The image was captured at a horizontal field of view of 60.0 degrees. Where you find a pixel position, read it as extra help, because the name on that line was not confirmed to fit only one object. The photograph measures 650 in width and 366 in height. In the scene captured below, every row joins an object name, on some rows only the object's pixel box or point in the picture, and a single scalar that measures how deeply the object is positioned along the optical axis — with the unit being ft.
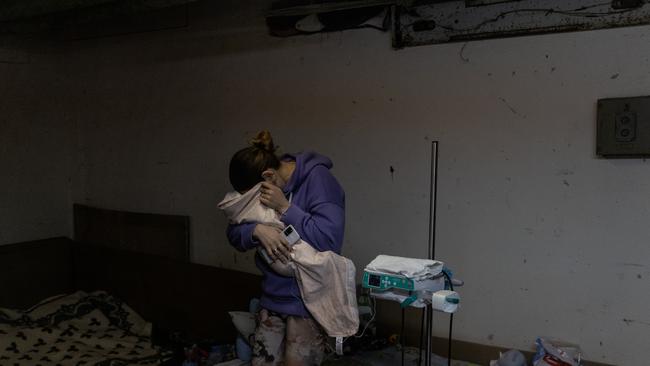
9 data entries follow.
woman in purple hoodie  6.12
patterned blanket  9.39
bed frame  9.84
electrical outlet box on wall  6.22
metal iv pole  5.70
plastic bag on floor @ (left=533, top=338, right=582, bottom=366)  6.53
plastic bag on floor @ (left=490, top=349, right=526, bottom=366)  6.81
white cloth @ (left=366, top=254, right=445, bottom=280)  5.30
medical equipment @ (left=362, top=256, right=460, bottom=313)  5.08
